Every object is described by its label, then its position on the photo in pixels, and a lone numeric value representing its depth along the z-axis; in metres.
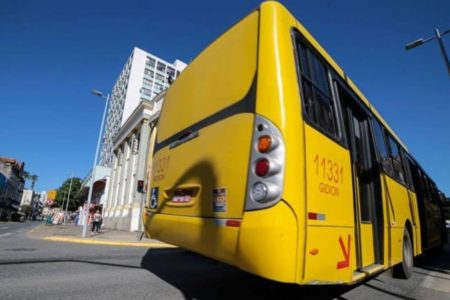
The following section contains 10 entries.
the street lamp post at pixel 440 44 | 9.85
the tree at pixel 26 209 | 99.38
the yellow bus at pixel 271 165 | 2.35
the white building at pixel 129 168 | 25.00
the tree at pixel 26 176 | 111.50
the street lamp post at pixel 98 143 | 15.63
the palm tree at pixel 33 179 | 114.16
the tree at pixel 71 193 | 82.81
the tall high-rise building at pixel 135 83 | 66.12
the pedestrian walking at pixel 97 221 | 20.05
